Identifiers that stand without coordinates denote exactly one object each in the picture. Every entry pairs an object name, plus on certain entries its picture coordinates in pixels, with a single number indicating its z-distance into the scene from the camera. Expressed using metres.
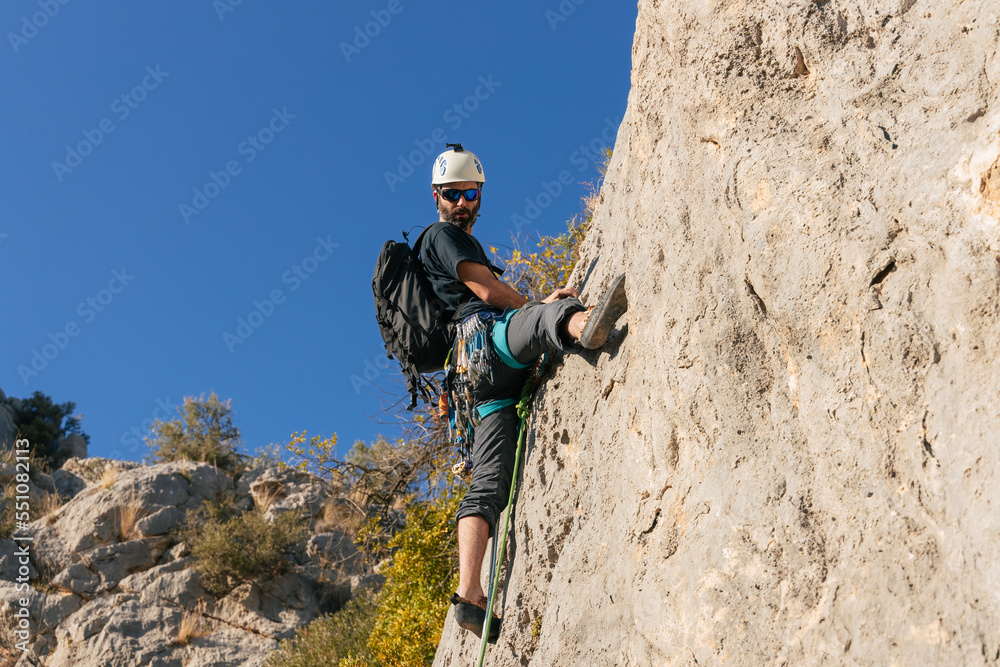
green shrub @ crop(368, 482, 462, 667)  8.00
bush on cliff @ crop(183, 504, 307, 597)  12.67
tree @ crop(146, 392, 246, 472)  17.09
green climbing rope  4.09
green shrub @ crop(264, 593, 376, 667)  9.59
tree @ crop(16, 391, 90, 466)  21.70
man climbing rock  3.98
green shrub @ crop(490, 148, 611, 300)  8.40
